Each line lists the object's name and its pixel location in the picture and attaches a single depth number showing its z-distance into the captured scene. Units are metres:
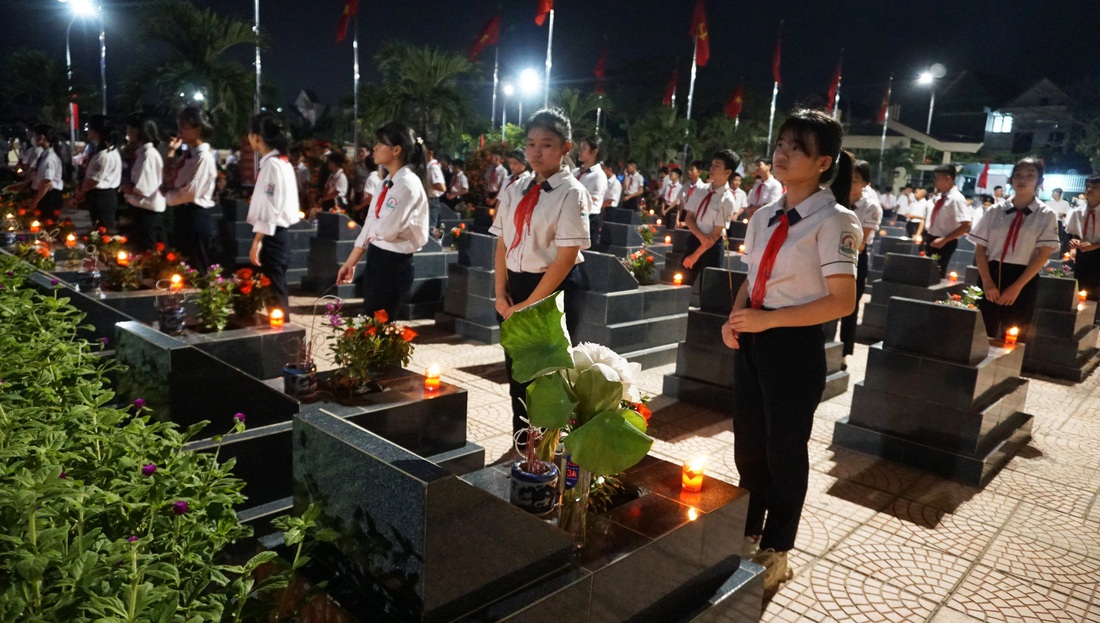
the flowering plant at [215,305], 4.65
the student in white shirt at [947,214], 8.38
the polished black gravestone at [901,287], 8.10
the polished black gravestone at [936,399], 4.42
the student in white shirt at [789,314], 2.62
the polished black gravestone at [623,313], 6.34
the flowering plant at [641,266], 7.04
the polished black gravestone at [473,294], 7.03
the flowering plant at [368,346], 3.76
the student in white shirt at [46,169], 10.09
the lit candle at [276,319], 4.71
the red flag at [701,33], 17.98
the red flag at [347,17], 16.28
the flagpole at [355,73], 16.41
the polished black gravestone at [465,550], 1.61
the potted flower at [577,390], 1.86
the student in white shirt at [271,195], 5.43
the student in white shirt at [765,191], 10.50
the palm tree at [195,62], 14.30
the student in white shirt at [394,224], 4.64
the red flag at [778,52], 21.55
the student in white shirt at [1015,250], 5.71
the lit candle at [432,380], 3.75
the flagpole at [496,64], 21.90
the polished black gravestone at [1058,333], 7.16
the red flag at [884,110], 27.47
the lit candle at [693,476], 2.50
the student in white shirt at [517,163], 10.12
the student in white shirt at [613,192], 13.91
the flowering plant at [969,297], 5.13
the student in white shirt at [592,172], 7.84
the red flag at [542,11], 12.90
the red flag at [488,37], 18.31
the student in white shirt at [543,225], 3.45
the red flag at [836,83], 23.56
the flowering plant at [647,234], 10.80
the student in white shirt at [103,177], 8.79
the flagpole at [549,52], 15.40
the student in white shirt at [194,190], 6.29
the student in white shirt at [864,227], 6.93
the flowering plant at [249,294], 4.87
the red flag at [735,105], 23.67
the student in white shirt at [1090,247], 7.75
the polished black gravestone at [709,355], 5.39
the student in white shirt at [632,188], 18.83
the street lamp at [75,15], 15.11
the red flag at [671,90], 24.62
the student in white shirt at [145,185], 7.25
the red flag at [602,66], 24.46
